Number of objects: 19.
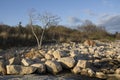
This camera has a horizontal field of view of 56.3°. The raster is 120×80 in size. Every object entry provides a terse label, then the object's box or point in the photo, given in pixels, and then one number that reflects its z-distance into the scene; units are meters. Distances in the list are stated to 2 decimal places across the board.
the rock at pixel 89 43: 11.47
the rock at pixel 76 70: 6.51
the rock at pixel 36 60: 6.92
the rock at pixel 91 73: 6.33
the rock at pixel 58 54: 7.47
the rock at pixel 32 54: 7.77
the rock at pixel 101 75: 6.28
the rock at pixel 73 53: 8.02
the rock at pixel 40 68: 6.21
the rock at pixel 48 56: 7.42
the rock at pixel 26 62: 6.36
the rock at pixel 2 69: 5.95
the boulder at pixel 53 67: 6.36
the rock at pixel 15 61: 6.46
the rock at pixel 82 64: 6.73
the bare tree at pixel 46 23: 9.84
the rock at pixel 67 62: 6.72
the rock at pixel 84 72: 6.42
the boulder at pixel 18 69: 5.86
